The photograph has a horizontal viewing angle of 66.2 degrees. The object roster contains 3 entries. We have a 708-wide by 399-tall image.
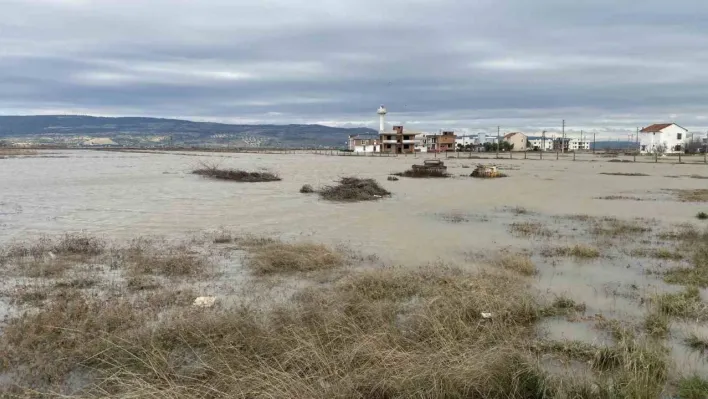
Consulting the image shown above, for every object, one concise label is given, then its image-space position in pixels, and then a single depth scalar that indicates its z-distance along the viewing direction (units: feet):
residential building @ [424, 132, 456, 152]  443.32
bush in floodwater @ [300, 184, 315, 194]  96.28
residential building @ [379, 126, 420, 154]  402.72
